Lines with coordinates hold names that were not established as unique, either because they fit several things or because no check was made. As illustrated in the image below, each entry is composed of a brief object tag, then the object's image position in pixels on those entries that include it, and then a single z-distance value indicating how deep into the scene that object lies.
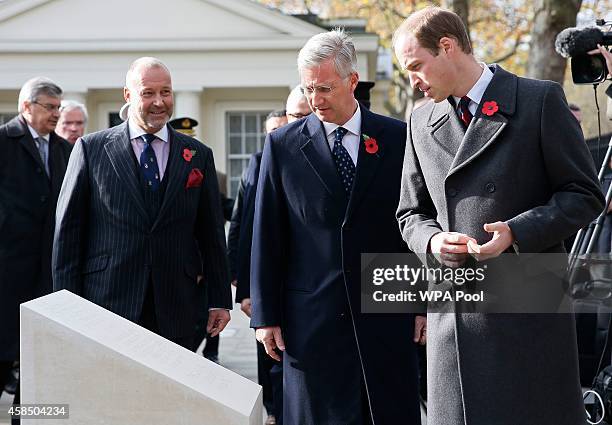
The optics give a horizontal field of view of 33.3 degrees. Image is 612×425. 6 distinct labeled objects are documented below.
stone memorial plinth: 3.31
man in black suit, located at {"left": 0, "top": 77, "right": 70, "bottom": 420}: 6.86
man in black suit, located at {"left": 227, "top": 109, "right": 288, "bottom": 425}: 5.85
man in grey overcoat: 3.38
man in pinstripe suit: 5.11
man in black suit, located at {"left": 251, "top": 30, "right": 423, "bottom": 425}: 4.54
